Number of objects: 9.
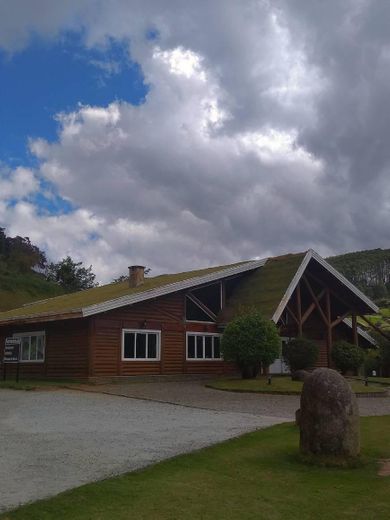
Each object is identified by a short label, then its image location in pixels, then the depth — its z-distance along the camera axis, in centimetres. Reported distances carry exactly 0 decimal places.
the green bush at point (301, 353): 2558
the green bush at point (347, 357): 2825
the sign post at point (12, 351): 2216
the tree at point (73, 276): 7119
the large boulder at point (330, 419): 745
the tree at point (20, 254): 7388
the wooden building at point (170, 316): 2291
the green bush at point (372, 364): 3175
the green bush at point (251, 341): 2220
